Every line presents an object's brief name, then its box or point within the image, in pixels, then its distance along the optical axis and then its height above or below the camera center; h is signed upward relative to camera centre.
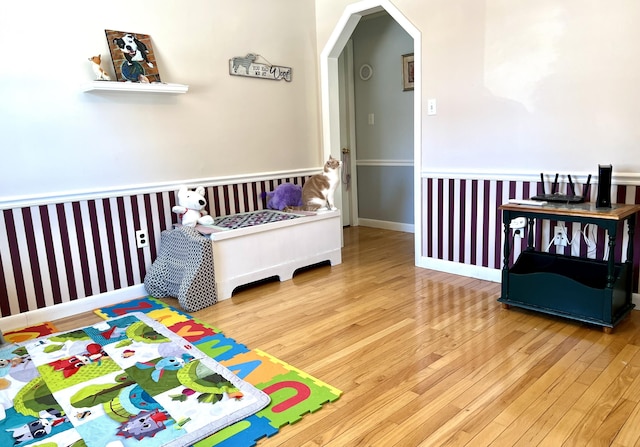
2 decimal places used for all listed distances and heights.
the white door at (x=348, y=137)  5.04 +0.16
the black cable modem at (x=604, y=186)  2.39 -0.23
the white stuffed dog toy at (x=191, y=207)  3.15 -0.34
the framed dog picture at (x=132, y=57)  2.87 +0.65
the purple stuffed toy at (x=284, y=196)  3.75 -0.35
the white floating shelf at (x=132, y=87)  2.72 +0.45
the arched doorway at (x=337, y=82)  3.40 +0.58
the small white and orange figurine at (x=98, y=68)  2.76 +0.55
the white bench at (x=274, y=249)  3.03 -0.68
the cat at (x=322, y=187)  3.65 -0.27
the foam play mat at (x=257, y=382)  1.64 -0.96
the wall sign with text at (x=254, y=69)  3.52 +0.68
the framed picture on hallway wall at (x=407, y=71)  4.55 +0.76
